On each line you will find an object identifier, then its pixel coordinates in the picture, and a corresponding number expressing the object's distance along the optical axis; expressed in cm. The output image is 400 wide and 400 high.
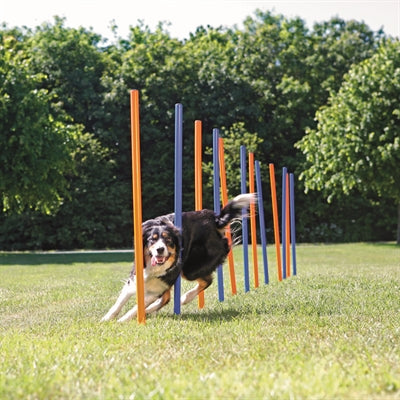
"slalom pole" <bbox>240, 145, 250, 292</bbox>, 868
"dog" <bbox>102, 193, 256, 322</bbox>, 604
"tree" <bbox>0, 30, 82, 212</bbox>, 1856
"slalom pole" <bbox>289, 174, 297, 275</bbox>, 1188
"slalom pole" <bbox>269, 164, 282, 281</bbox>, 1049
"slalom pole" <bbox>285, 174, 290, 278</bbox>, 1113
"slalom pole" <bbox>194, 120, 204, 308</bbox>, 724
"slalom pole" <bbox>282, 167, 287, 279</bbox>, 1092
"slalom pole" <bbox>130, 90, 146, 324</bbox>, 565
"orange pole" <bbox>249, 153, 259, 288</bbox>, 928
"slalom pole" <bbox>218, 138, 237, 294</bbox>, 805
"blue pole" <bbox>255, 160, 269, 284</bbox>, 987
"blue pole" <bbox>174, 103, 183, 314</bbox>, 628
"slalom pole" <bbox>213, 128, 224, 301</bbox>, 762
